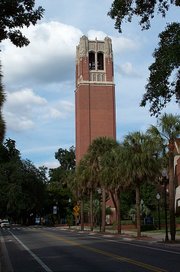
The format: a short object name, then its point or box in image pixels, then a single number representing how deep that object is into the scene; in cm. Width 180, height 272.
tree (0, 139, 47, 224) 8331
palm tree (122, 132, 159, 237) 4231
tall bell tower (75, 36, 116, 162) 11038
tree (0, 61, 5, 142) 1588
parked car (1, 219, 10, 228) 9792
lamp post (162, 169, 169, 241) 3678
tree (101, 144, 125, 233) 4725
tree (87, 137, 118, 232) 5878
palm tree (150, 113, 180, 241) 3519
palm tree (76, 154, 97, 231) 6172
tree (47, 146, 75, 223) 11150
